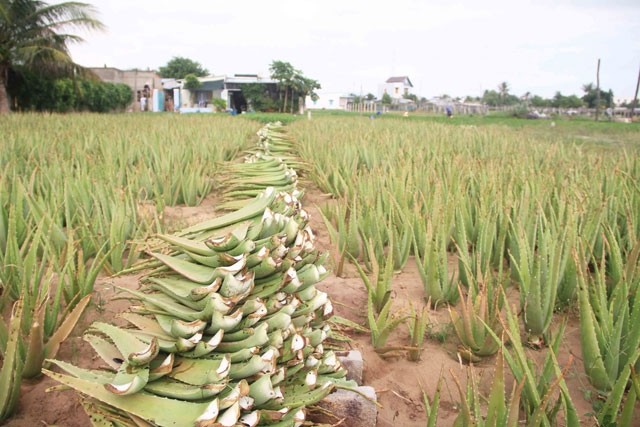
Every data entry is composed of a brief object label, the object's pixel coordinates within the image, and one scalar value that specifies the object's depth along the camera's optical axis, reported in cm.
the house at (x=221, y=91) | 3872
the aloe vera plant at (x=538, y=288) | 186
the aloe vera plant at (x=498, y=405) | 115
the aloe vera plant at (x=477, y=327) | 181
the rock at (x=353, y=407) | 150
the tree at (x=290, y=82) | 3675
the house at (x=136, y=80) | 3541
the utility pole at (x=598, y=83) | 3328
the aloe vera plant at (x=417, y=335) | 183
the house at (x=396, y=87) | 7856
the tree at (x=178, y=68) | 6160
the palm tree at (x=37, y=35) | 1596
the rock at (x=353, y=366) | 171
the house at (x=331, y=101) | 6338
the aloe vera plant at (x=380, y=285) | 211
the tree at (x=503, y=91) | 8331
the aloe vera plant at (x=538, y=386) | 124
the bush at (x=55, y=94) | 2000
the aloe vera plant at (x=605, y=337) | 156
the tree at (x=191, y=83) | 3997
